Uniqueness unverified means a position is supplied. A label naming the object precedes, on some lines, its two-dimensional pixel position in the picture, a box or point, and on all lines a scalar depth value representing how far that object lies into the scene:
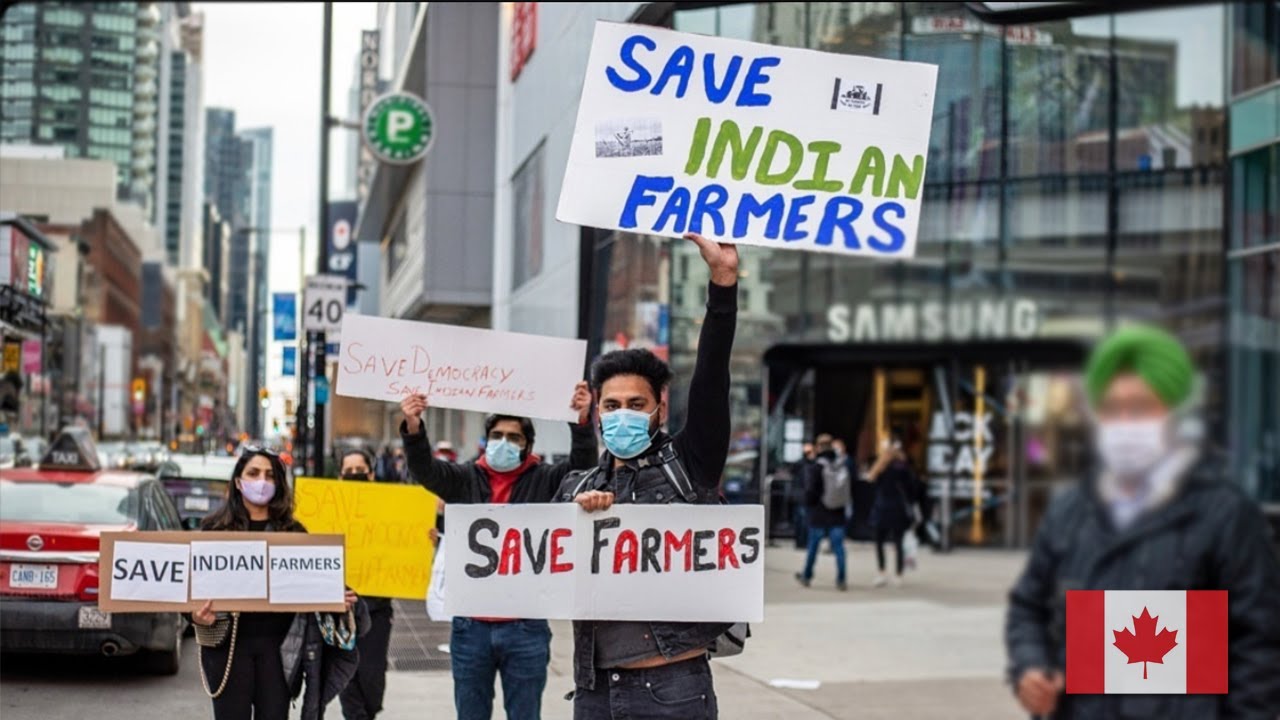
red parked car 11.22
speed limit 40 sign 21.55
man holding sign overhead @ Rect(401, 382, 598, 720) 6.96
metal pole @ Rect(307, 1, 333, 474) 24.85
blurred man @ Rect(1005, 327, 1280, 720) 3.03
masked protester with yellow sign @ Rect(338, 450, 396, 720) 8.48
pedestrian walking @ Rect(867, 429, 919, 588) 20.03
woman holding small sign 6.62
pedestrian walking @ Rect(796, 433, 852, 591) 19.94
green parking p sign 35.19
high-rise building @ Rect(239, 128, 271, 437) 161.38
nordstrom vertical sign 76.19
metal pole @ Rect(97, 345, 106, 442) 102.25
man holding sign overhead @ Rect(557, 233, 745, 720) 4.75
